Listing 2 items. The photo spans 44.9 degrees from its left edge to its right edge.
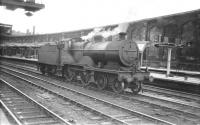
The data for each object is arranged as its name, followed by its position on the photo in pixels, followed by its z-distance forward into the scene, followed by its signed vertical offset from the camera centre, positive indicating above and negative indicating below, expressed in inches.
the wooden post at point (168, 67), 596.5 -32.2
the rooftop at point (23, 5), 311.1 +64.5
